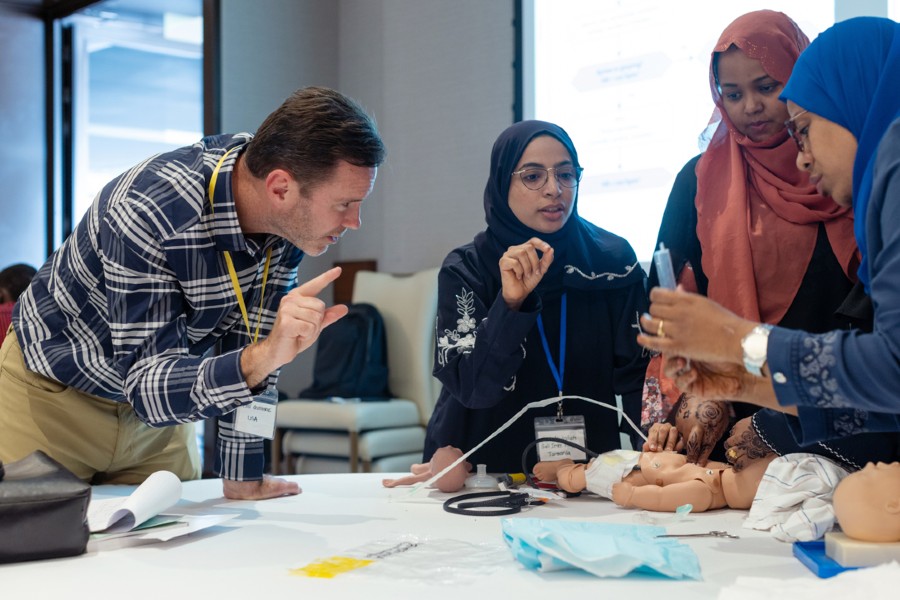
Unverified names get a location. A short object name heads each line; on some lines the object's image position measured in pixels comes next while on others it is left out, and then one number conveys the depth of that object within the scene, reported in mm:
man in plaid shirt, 1675
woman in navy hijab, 1984
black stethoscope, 1572
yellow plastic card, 1192
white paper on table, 1407
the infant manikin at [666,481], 1553
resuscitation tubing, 1706
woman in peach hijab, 1716
